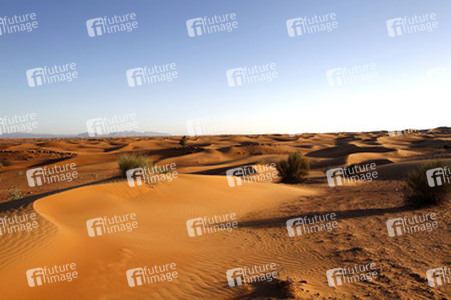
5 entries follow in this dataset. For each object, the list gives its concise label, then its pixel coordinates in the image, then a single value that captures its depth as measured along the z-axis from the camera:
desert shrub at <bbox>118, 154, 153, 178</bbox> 11.19
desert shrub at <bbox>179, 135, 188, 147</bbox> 39.72
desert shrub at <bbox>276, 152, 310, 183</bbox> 16.89
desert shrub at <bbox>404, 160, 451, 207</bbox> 8.39
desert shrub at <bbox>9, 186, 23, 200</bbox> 11.76
